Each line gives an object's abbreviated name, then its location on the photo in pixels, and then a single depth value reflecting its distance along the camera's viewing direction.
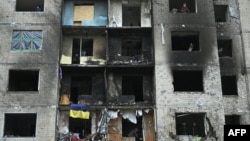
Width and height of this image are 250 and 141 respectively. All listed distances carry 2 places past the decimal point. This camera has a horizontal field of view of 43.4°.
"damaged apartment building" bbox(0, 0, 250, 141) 21.36
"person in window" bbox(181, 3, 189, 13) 24.59
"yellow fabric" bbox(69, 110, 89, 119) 21.49
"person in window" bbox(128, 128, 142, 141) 22.03
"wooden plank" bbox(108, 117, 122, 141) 21.64
